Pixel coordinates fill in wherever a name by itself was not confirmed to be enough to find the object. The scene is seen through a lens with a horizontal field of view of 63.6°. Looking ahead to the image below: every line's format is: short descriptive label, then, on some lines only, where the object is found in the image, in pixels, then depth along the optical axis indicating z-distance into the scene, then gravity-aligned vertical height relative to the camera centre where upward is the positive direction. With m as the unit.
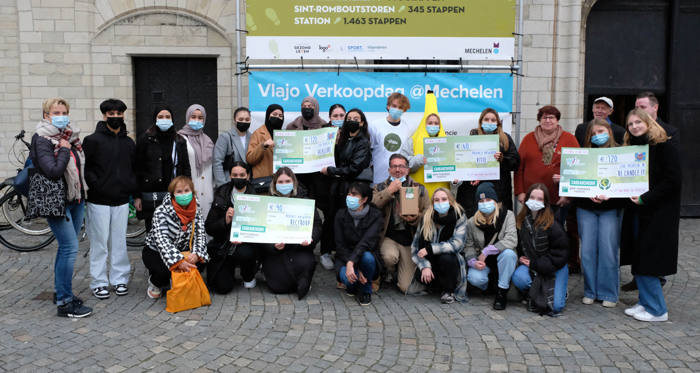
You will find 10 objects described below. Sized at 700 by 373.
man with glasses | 5.93 -0.69
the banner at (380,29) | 6.85 +1.54
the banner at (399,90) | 7.08 +0.79
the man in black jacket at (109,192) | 5.52 -0.39
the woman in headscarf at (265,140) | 6.57 +0.16
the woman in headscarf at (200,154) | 6.31 -0.01
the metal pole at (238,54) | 6.93 +1.22
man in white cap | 6.25 +0.38
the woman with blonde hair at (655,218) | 5.04 -0.55
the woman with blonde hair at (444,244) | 5.65 -0.90
